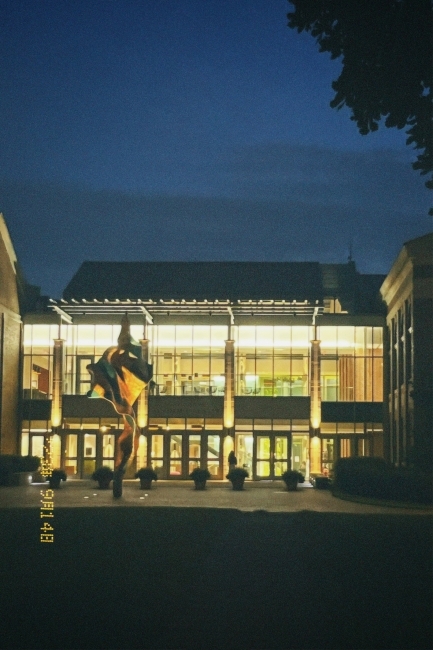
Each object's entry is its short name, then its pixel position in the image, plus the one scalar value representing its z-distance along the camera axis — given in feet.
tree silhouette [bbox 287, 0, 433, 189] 44.57
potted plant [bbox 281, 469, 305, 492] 161.17
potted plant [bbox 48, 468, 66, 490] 160.76
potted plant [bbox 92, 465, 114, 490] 159.33
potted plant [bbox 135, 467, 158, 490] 160.15
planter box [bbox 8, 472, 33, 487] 166.09
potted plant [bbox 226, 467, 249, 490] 160.97
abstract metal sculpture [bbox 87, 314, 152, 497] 140.77
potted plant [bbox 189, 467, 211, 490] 161.58
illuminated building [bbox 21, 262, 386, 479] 195.52
